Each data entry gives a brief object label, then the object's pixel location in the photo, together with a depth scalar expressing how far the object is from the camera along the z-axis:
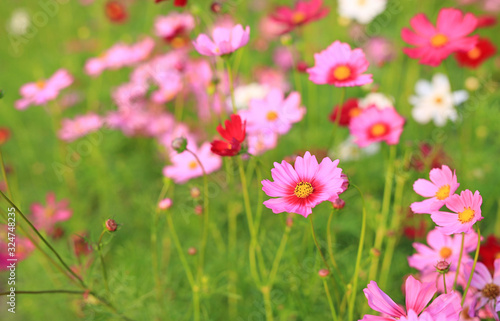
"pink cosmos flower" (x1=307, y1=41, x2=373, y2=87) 1.46
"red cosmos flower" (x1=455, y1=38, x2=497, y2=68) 1.74
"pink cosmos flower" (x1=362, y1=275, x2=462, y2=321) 1.31
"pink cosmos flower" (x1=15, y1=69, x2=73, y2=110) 1.68
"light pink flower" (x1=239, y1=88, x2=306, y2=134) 1.56
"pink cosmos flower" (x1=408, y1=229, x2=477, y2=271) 1.44
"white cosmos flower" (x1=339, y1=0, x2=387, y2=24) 1.82
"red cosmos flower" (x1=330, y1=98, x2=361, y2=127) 1.59
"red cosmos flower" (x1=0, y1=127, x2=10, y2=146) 1.79
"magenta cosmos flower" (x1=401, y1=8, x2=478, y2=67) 1.46
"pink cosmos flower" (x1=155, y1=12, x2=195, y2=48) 1.76
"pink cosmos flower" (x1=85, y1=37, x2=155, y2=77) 1.88
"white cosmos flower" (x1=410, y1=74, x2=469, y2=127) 1.73
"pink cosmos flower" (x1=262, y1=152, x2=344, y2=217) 1.34
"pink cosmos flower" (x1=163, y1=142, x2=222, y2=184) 1.63
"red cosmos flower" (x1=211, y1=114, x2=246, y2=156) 1.39
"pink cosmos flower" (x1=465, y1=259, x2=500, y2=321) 1.38
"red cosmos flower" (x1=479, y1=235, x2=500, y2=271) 1.43
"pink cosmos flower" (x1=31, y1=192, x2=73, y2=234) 1.73
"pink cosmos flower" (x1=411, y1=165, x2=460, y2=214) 1.35
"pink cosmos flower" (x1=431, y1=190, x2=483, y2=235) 1.32
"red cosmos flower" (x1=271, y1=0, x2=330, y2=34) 1.60
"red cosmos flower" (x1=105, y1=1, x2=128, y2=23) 2.21
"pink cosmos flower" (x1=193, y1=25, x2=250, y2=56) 1.45
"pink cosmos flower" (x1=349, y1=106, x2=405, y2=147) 1.50
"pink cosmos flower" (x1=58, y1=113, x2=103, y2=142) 1.81
